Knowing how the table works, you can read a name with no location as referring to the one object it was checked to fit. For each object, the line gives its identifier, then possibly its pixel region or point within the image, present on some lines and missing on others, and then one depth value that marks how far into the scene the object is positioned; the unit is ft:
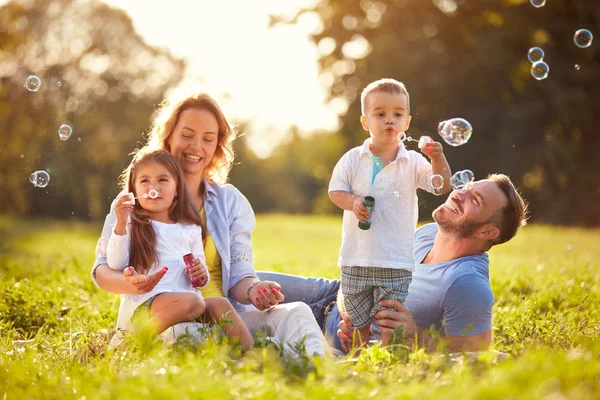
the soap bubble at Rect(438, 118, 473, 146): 15.28
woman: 13.12
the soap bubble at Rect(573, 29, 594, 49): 20.59
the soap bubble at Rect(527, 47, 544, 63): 19.95
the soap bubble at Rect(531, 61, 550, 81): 18.79
